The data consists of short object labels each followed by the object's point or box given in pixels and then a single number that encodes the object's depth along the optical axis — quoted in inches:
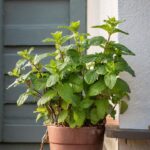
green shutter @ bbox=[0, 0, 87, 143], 108.3
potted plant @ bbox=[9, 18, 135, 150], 72.7
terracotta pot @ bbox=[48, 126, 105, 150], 74.5
